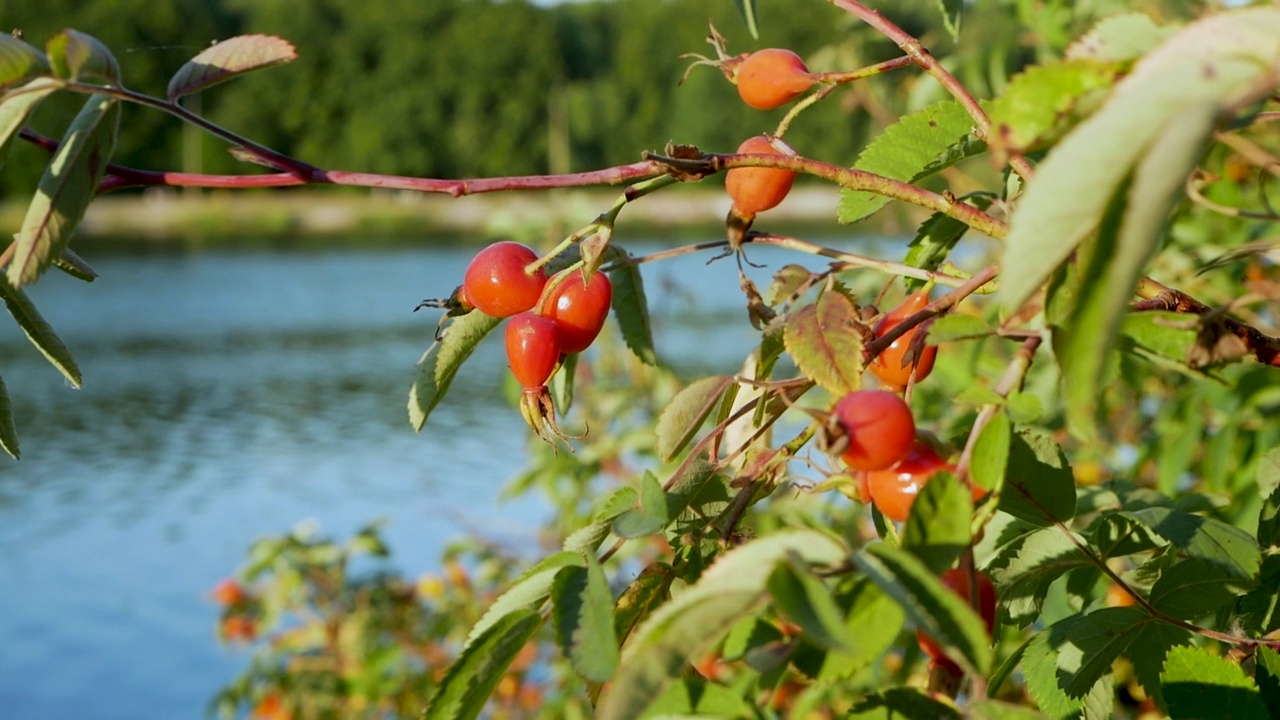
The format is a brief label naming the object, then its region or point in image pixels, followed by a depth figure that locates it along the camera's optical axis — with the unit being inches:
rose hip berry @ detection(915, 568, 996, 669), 19.6
